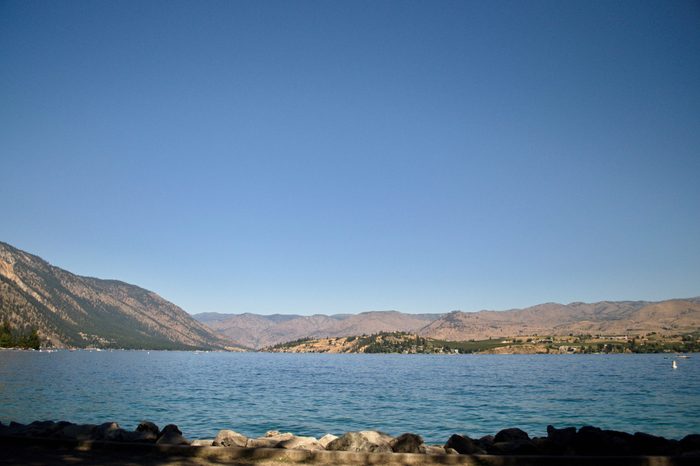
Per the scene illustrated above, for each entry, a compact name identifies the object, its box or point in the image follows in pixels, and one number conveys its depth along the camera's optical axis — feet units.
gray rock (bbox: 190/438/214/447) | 64.08
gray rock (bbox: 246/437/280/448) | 60.57
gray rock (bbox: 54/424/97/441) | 62.54
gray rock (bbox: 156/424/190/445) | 60.33
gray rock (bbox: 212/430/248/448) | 61.57
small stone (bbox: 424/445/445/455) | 59.49
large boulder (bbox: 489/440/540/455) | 59.57
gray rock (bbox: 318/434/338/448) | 62.85
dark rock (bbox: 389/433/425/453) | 57.57
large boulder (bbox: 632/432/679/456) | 62.01
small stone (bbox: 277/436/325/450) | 59.72
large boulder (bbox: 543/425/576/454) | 60.90
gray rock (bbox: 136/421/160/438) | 69.33
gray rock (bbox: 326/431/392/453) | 56.34
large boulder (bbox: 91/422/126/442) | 61.71
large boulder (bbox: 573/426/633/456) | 59.26
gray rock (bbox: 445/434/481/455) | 61.67
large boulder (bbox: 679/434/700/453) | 61.70
